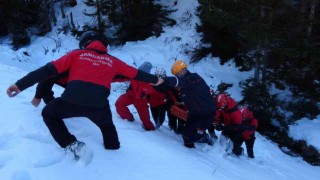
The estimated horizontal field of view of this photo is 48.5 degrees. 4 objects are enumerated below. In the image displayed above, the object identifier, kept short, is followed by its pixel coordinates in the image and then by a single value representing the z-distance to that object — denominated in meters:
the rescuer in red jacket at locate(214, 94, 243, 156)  7.16
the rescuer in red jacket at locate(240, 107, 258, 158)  7.78
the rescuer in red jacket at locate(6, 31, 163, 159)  4.11
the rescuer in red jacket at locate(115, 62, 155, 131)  6.71
